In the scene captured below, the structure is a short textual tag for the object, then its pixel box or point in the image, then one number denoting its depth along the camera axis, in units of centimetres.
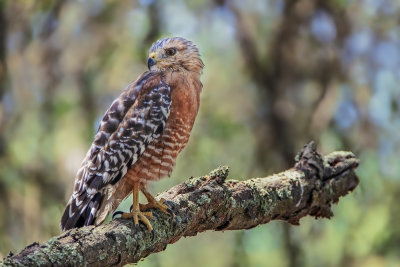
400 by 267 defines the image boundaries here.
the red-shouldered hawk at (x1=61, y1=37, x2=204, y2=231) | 870
